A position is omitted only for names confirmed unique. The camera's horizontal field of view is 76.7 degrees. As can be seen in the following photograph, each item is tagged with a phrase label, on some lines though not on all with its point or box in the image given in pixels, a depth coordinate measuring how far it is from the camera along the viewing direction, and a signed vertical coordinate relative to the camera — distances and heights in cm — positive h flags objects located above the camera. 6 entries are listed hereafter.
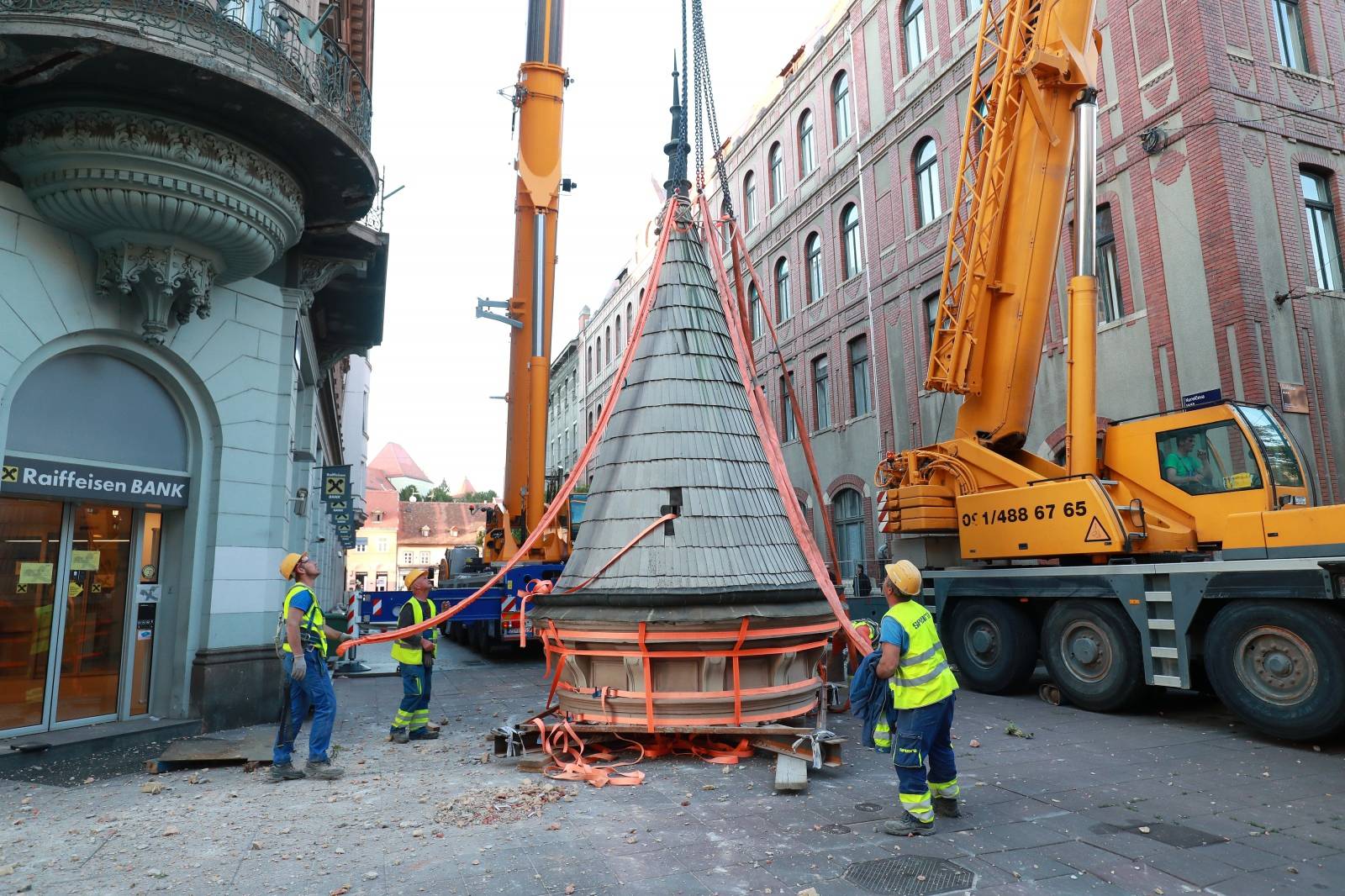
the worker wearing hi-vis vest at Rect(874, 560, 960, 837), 516 -78
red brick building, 1306 +635
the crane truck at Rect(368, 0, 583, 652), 1429 +478
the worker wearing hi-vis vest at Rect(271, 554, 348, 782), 689 -69
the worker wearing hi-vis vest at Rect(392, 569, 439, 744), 854 -82
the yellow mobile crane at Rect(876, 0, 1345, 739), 771 +83
